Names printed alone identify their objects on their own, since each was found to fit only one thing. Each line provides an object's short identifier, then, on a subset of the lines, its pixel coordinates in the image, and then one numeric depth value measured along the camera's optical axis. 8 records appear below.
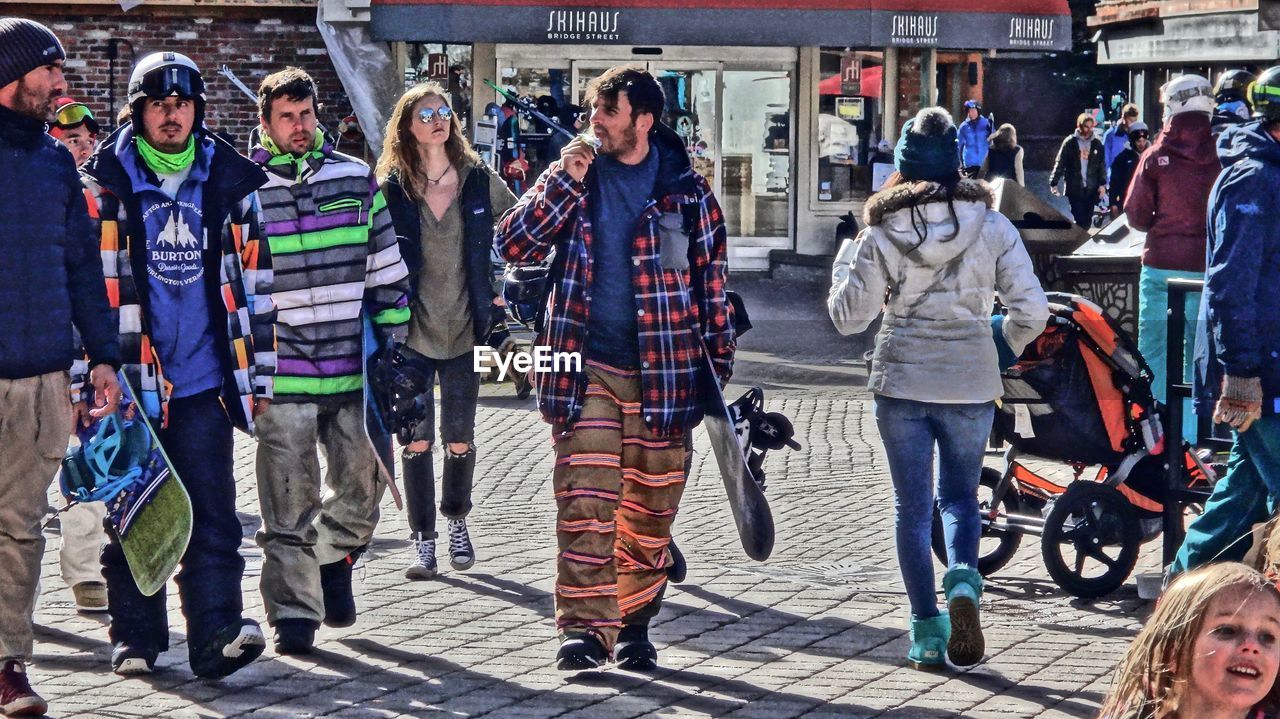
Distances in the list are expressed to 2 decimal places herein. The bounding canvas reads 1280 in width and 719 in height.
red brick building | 21.98
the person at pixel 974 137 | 24.89
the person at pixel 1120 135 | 24.38
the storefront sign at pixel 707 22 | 21.86
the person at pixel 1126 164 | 23.66
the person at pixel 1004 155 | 22.92
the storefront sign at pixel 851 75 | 24.02
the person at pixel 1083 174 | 25.22
